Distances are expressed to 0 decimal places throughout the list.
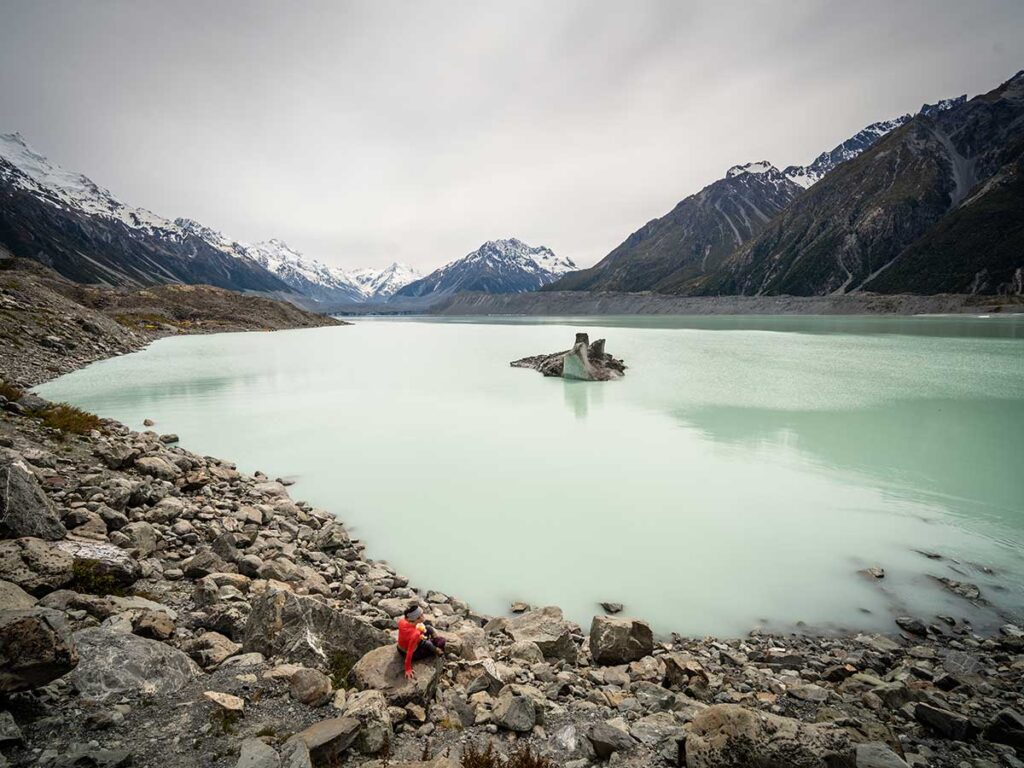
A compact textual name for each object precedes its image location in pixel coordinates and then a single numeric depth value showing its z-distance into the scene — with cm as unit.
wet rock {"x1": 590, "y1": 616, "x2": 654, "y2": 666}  667
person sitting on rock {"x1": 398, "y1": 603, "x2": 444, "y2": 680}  558
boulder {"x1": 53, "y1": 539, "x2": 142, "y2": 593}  638
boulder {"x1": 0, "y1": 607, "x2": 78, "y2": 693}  397
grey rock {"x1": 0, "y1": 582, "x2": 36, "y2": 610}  484
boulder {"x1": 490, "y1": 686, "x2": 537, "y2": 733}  494
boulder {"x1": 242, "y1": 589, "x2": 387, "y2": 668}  568
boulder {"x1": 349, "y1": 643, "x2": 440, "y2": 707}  520
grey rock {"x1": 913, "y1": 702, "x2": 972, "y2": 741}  489
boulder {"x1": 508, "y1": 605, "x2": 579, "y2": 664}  672
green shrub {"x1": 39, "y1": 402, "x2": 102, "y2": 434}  1346
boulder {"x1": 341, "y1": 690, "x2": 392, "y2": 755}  443
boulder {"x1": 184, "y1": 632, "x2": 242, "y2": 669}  549
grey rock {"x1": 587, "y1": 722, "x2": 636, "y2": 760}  461
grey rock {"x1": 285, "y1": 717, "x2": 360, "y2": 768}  412
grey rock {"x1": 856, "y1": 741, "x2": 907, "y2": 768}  414
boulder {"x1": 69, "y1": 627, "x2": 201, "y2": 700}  455
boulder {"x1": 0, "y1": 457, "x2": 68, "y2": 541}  674
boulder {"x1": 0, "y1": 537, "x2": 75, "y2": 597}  573
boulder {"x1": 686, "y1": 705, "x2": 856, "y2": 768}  415
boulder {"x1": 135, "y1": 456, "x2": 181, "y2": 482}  1184
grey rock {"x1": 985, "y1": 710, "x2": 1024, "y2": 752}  479
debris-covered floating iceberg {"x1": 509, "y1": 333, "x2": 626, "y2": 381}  3575
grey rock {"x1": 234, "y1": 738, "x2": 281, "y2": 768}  387
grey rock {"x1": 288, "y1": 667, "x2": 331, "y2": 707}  493
